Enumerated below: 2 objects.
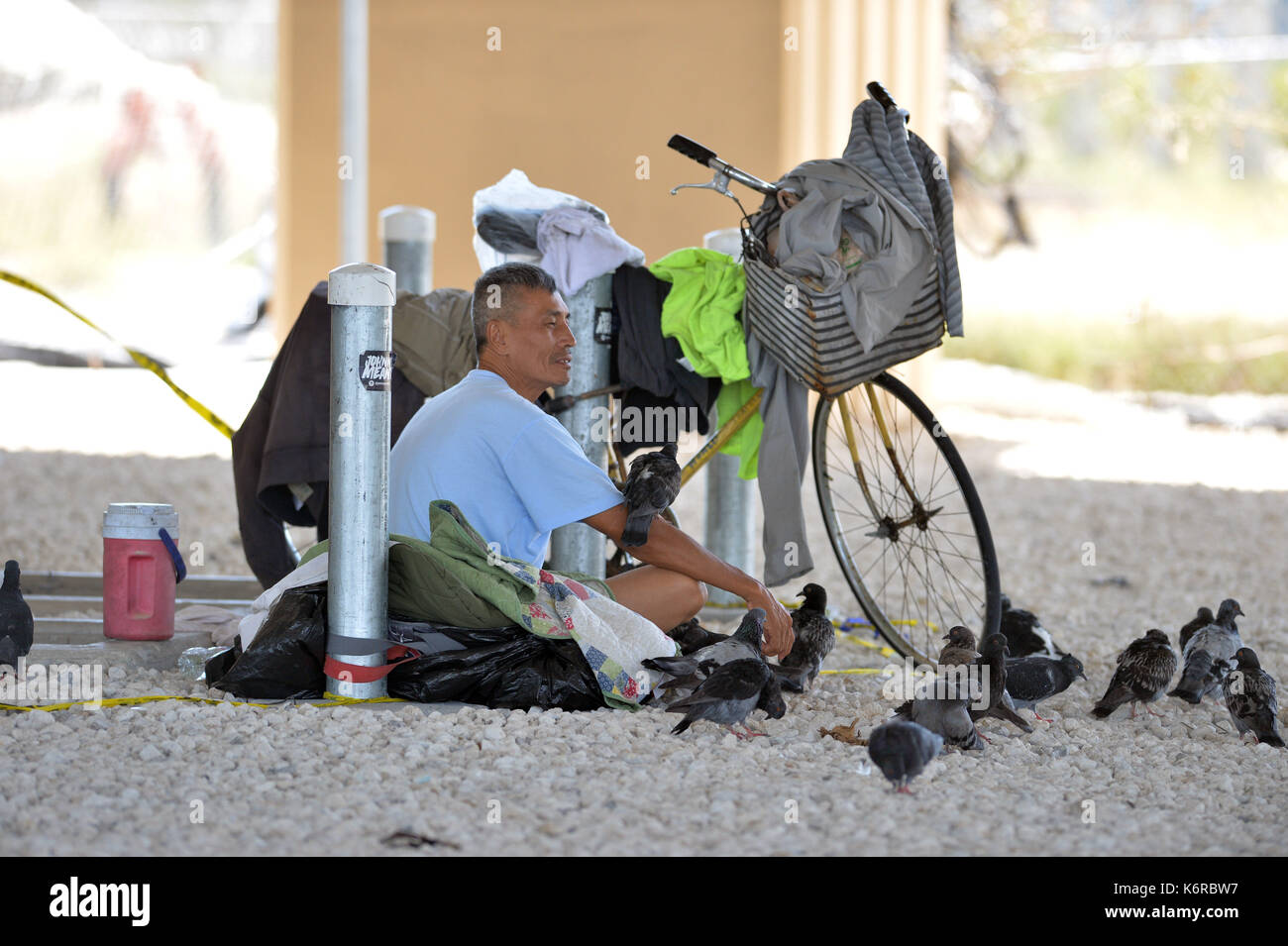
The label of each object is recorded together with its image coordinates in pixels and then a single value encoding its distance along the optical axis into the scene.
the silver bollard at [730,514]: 5.41
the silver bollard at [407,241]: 6.52
